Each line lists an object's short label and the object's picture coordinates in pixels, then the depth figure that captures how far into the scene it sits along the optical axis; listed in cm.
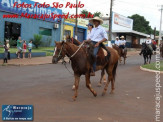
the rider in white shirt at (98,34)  738
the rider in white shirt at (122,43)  1777
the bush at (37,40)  2553
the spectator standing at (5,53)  1645
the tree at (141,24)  7750
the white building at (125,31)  4369
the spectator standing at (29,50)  2026
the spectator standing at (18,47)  1945
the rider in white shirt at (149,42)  1770
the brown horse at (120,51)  1753
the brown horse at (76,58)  637
